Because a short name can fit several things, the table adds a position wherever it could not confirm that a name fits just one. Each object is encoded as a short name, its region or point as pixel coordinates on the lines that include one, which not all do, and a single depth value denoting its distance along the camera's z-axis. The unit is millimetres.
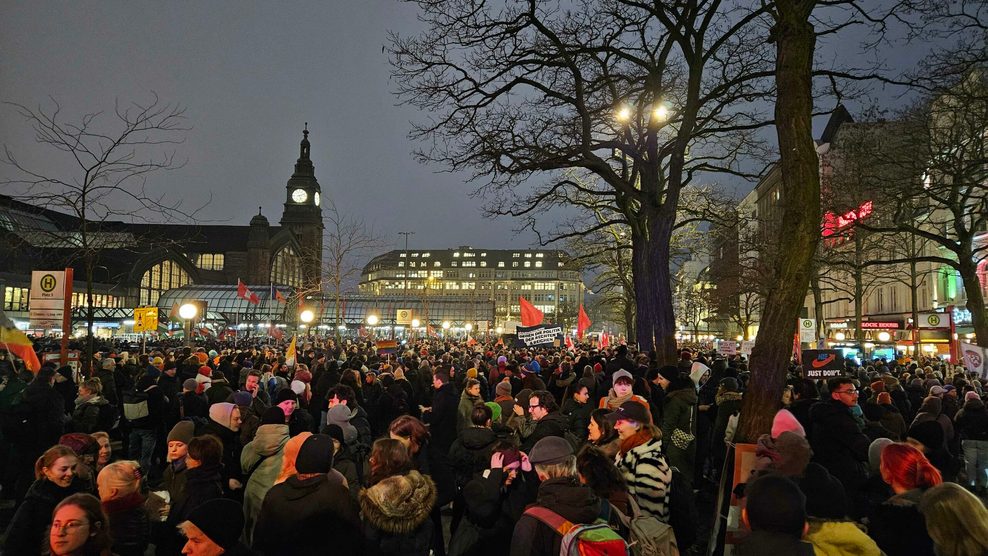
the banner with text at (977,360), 13969
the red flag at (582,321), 31609
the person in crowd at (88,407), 9094
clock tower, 118250
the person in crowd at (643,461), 4758
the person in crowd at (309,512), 3951
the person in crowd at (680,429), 7566
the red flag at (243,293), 43997
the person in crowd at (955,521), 3162
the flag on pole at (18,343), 10987
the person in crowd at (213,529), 3619
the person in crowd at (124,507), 4250
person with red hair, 3990
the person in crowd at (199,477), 4723
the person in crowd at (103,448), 5902
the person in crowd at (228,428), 6717
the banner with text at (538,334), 21781
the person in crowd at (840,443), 6027
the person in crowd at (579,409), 8711
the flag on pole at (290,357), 18203
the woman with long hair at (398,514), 3996
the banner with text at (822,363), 13039
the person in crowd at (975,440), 8805
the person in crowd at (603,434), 5539
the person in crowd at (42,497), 3990
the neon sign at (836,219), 19566
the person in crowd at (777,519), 3172
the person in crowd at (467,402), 9141
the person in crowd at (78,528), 3500
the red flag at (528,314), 28414
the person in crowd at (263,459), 5266
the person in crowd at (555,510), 3490
